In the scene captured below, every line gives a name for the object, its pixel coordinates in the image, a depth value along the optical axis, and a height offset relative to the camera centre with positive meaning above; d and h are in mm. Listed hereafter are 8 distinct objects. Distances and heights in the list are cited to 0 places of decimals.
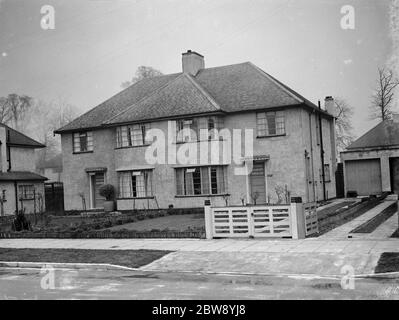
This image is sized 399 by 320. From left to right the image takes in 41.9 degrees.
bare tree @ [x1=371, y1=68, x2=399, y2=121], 43319 +7772
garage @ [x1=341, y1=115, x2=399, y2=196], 37750 +640
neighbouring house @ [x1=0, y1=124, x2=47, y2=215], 36281 +1611
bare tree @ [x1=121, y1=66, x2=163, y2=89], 61438 +13674
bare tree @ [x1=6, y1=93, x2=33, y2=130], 59156 +10297
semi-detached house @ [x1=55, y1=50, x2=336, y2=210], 30125 +2524
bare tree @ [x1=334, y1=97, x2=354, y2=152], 71625 +7628
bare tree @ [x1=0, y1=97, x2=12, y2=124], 60253 +9783
